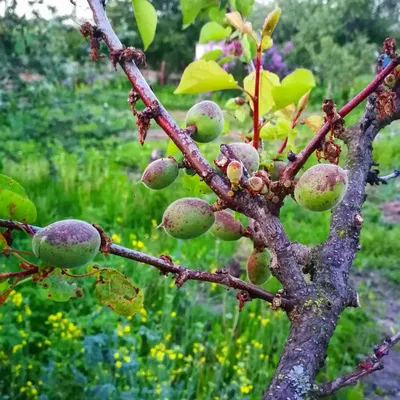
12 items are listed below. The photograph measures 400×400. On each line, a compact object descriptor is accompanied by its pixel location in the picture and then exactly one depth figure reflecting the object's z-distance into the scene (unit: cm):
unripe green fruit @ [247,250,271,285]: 62
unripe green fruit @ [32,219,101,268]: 46
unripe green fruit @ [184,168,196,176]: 55
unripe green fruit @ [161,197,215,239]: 53
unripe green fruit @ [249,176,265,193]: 46
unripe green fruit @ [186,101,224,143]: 56
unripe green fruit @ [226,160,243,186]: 45
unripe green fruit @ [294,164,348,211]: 47
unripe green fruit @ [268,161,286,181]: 63
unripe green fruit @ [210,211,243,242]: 60
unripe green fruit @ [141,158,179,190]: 56
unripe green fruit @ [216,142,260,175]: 54
